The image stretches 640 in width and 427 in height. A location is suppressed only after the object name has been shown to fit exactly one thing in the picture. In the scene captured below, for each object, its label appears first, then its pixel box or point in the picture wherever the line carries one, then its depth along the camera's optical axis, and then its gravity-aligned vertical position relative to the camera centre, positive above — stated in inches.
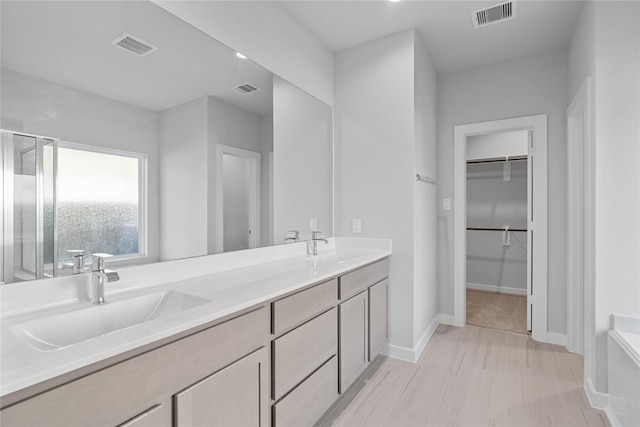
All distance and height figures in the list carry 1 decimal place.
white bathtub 62.7 -33.1
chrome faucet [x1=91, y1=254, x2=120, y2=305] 46.2 -9.9
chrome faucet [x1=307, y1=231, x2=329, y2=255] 97.5 -9.9
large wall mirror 43.3 +13.0
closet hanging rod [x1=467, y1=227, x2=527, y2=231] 178.1 -9.5
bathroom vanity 29.7 -17.8
